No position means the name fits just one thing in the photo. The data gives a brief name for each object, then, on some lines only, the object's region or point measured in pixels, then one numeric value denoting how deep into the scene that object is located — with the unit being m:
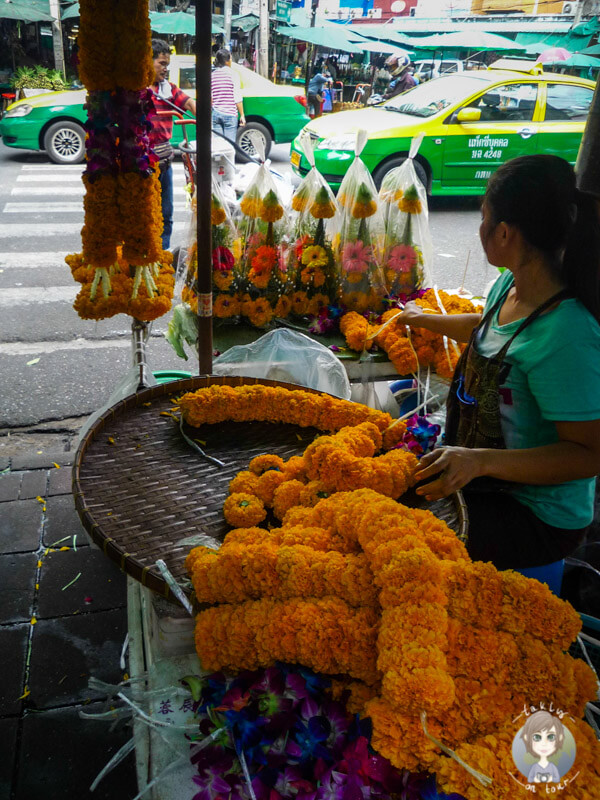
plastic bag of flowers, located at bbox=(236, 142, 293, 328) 2.68
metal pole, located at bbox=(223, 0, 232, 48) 15.57
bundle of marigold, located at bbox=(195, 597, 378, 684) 0.97
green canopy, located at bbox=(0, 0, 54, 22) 13.09
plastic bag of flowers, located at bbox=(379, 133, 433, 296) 2.87
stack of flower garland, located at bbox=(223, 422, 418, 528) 1.35
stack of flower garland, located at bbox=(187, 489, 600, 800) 0.86
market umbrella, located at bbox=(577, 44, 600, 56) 14.87
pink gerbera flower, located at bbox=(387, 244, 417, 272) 2.87
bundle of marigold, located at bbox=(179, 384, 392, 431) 1.75
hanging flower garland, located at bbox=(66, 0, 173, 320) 1.56
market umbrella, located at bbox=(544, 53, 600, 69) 13.66
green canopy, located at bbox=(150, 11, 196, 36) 13.44
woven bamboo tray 1.32
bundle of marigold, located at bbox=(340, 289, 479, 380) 2.48
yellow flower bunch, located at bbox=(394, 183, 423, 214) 2.85
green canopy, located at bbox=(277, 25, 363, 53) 17.64
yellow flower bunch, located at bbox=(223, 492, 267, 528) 1.38
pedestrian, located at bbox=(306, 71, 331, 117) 14.10
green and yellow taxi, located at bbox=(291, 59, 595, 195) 7.27
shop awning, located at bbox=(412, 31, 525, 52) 15.91
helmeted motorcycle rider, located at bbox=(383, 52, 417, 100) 11.86
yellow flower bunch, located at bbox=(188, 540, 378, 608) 1.01
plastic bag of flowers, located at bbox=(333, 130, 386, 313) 2.80
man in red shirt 4.92
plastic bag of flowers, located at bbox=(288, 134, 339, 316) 2.74
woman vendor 1.39
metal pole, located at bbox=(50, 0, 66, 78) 13.90
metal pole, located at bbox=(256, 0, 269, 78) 17.09
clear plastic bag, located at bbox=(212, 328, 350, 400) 2.46
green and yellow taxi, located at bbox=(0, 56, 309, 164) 8.61
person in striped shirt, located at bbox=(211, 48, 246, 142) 7.61
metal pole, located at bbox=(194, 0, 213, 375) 1.65
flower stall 0.90
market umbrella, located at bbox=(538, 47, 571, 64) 12.58
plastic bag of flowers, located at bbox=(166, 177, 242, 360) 2.61
